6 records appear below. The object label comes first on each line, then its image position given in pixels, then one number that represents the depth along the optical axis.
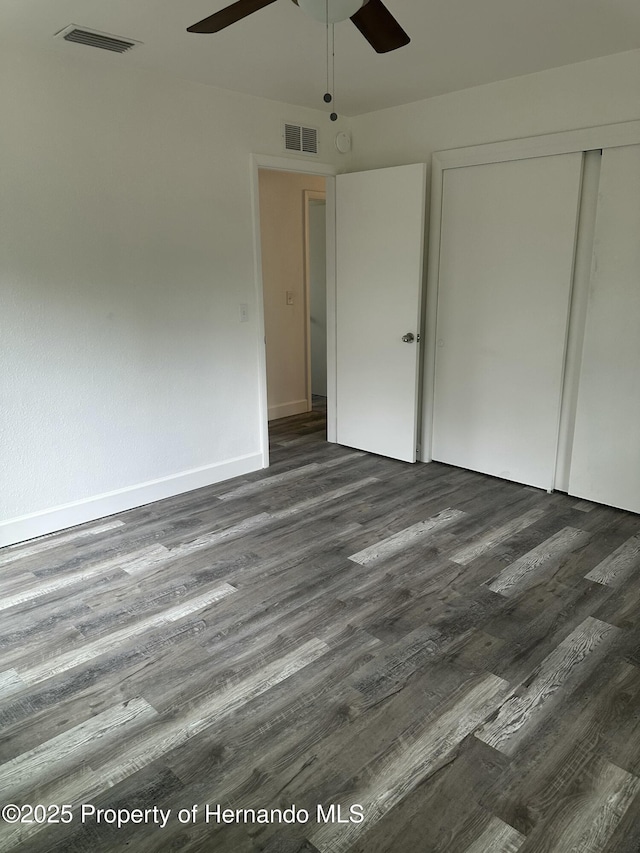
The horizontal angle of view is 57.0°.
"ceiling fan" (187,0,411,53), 1.88
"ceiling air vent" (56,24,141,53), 2.79
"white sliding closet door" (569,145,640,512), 3.29
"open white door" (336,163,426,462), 4.18
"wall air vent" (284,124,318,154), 4.17
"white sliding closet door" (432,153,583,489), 3.62
